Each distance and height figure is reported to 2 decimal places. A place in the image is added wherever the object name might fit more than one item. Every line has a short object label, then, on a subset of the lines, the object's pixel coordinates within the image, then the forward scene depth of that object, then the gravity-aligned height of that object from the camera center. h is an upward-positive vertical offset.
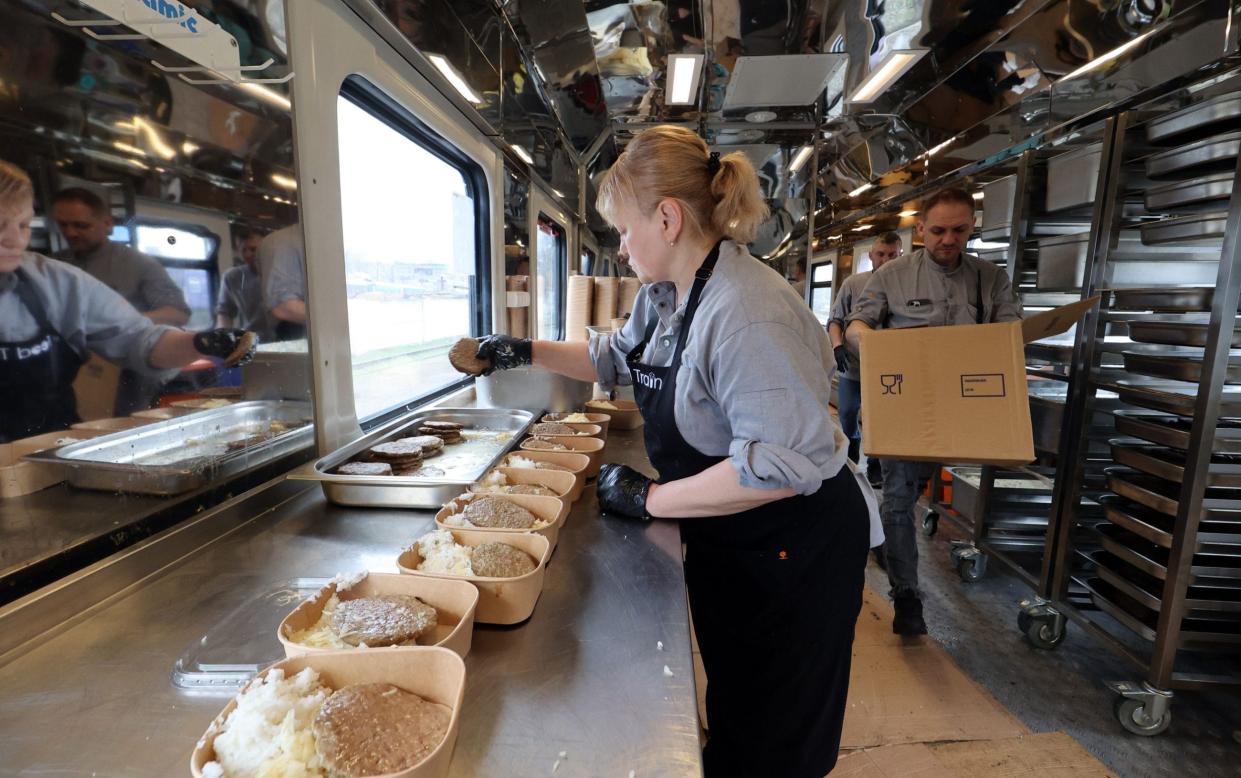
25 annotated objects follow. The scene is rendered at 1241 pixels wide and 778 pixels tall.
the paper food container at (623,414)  2.47 -0.43
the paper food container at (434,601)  0.80 -0.44
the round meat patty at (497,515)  1.12 -0.41
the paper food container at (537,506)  1.19 -0.41
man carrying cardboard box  2.57 +0.09
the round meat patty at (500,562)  0.94 -0.42
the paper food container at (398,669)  0.69 -0.44
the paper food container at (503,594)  0.90 -0.45
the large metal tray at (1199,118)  1.81 +0.71
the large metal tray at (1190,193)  1.81 +0.45
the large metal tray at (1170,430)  1.87 -0.37
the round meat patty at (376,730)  0.58 -0.46
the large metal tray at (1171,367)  1.85 -0.14
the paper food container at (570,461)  1.54 -0.41
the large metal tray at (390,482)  1.39 -0.44
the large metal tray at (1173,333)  1.87 -0.03
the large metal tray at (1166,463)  1.88 -0.48
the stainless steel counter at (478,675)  0.67 -0.52
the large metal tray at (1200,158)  1.79 +0.56
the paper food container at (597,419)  2.18 -0.41
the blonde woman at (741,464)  1.05 -0.30
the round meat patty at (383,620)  0.77 -0.44
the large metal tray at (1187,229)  1.83 +0.33
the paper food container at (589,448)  1.71 -0.41
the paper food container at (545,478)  1.40 -0.41
